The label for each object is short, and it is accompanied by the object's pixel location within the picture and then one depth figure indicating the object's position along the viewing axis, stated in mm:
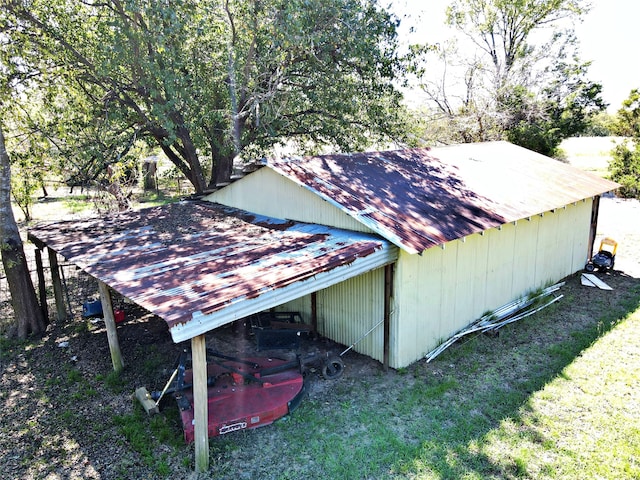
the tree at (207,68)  11695
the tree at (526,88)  27047
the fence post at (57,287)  10195
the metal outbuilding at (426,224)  7895
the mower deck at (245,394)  6227
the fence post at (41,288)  10223
